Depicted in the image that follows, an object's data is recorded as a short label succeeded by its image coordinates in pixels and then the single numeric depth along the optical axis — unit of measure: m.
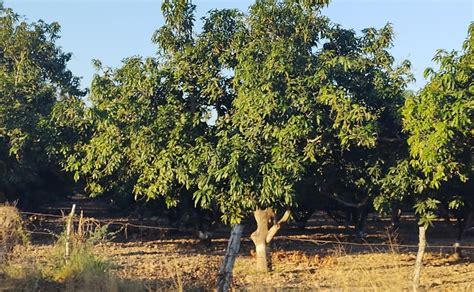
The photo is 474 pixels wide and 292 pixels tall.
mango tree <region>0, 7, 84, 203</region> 16.86
